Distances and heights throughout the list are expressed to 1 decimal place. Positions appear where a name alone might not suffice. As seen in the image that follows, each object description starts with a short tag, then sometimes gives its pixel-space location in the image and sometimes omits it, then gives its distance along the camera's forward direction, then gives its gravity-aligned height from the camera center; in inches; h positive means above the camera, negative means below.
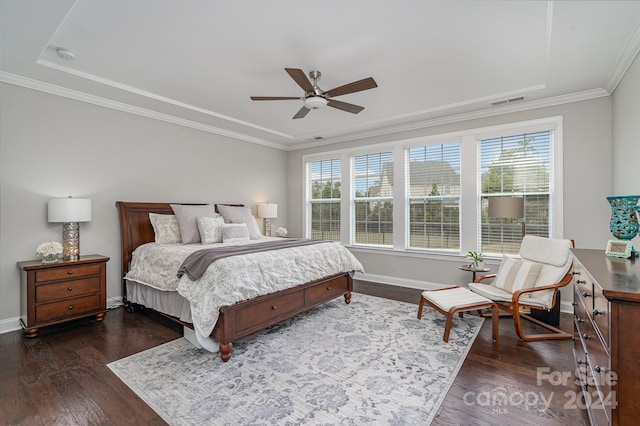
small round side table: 153.3 -30.0
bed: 104.2 -35.2
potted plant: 156.6 -26.2
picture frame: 77.1 -10.0
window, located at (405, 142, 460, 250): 184.4 +10.1
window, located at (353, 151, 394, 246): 210.1 +9.9
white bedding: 102.0 -24.7
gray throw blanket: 108.2 -16.2
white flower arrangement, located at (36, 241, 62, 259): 122.5 -15.0
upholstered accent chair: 116.0 -28.8
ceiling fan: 102.6 +44.8
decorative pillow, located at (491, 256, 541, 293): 125.5 -27.6
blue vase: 79.8 -2.0
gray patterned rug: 75.5 -50.3
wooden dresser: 46.5 -22.3
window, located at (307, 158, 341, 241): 237.5 +11.3
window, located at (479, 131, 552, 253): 157.4 +15.9
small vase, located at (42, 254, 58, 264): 123.0 -19.0
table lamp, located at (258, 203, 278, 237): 225.8 +0.8
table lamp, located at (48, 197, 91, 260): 128.0 -1.8
